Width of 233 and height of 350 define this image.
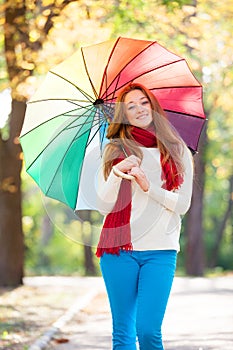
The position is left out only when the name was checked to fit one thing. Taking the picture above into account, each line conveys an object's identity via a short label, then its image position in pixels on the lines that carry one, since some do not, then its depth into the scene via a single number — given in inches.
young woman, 212.4
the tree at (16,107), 589.6
